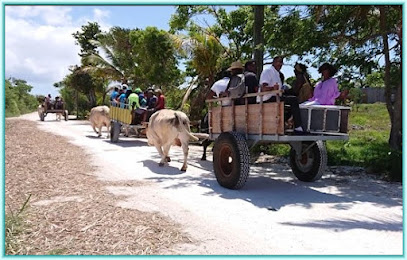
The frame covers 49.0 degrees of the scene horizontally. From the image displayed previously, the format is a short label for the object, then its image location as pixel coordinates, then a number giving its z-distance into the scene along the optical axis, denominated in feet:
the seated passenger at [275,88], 21.83
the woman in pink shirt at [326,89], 23.53
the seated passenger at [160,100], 43.45
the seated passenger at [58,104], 96.78
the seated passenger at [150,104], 44.82
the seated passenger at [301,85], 25.84
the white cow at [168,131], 29.84
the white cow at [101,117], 58.49
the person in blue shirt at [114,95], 54.27
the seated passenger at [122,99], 49.39
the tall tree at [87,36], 116.26
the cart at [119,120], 46.03
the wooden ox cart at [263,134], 21.74
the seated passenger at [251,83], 23.71
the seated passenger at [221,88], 25.59
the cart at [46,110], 95.20
